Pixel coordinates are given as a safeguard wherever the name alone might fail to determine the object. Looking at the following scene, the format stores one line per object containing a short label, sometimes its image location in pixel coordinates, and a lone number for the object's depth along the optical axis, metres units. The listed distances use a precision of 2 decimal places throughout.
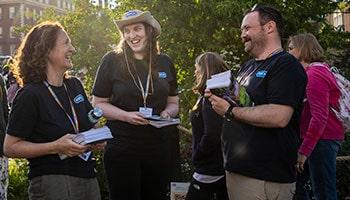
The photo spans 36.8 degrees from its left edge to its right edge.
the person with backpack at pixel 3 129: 5.12
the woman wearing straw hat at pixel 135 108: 4.13
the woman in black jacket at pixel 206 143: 4.27
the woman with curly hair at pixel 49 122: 3.11
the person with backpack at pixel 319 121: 4.52
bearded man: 3.15
